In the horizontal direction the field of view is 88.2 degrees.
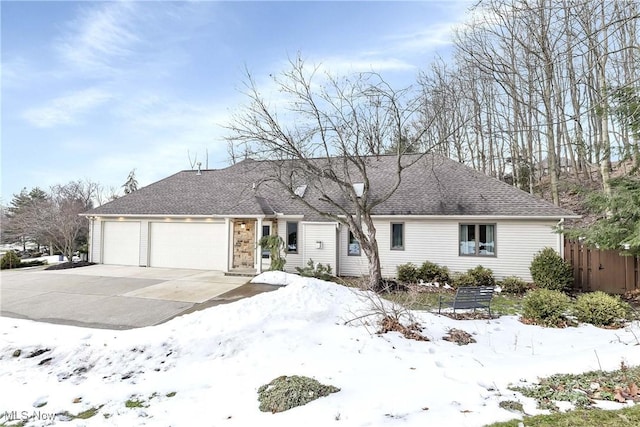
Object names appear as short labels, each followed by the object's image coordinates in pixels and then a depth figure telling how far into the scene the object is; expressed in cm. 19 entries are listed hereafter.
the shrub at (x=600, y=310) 723
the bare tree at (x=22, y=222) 2117
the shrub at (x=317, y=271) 1365
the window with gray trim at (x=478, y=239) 1332
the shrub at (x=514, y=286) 1169
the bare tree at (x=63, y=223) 1914
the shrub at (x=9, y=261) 1698
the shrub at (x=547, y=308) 729
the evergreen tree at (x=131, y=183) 3984
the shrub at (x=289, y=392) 397
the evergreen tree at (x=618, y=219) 905
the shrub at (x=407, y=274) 1323
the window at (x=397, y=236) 1424
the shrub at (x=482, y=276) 1230
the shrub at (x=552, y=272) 1127
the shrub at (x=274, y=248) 1387
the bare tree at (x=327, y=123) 1147
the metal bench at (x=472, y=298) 804
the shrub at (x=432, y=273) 1305
